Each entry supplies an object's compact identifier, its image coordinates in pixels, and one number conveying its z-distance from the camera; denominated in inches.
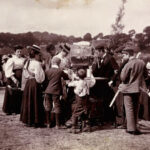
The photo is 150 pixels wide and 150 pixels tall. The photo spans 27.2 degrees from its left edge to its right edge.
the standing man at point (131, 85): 253.0
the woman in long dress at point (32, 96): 269.1
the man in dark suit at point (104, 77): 279.2
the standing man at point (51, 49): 304.7
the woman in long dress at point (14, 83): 320.6
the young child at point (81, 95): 252.4
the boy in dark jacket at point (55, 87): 263.1
